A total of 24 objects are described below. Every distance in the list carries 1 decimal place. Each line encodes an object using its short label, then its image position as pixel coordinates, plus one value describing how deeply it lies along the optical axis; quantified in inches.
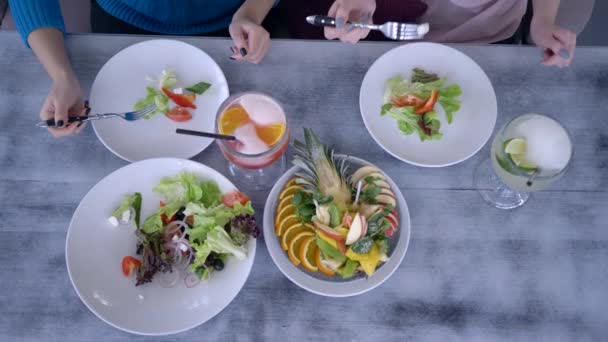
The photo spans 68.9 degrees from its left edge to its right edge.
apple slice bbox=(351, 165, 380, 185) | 41.9
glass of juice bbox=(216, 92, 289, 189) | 39.0
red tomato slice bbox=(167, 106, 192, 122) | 44.5
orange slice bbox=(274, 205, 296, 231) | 40.4
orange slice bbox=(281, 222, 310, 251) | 39.9
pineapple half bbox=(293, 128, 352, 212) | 40.2
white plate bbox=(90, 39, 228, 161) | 44.0
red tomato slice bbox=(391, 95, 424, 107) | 44.6
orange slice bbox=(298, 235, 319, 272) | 39.2
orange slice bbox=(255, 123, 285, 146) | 39.8
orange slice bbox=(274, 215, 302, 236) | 40.1
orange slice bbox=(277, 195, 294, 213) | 40.8
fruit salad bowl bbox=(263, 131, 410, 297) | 37.6
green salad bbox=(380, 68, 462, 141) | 44.4
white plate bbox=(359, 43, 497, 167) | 44.6
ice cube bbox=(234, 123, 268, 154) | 39.1
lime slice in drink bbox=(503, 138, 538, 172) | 38.7
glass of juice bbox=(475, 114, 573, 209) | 38.0
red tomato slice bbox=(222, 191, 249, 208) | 40.7
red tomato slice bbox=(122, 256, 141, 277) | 40.2
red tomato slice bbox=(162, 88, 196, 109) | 44.6
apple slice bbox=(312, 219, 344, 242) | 37.2
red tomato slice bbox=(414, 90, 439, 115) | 43.9
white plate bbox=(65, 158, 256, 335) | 38.3
